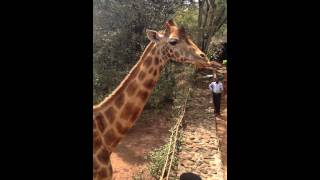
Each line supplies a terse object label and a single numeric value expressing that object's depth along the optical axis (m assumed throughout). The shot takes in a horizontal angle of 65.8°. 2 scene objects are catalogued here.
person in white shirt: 6.60
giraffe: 2.74
